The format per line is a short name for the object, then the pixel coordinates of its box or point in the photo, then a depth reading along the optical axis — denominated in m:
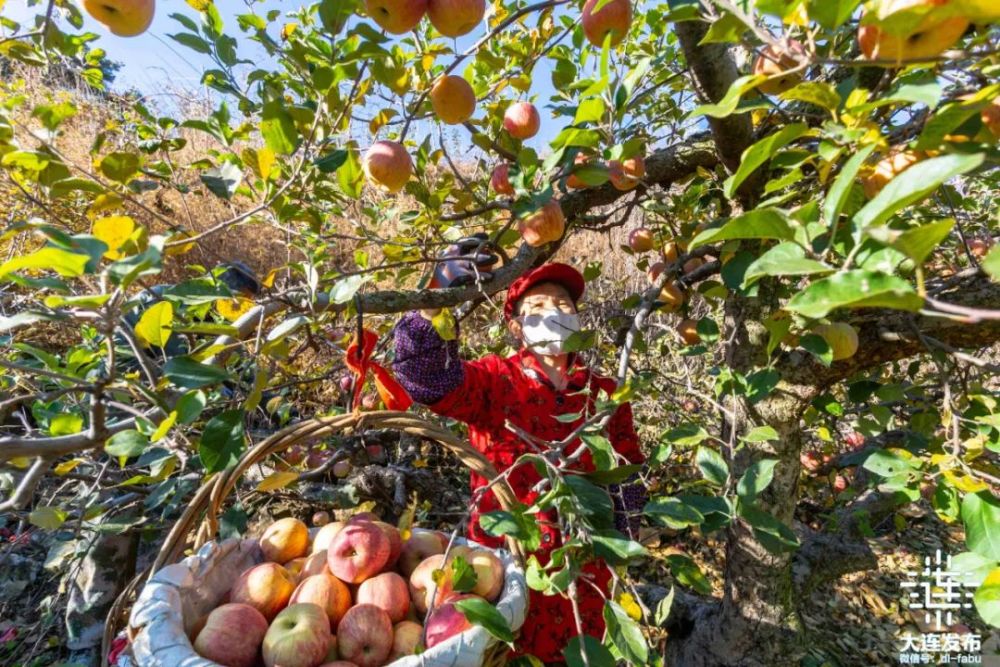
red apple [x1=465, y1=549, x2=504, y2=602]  0.94
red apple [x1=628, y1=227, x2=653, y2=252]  1.74
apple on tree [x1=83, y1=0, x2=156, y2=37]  0.81
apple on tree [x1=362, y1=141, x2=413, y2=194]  1.07
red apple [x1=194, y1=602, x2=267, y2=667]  0.89
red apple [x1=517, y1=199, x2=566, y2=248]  1.12
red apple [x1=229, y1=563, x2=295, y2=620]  1.03
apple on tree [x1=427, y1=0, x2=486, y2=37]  0.79
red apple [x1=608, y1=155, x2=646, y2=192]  1.12
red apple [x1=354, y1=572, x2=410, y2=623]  1.05
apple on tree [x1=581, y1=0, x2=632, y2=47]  0.95
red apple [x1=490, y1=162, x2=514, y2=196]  1.31
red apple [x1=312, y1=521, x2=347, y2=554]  1.21
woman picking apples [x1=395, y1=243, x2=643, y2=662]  1.32
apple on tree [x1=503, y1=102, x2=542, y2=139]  1.22
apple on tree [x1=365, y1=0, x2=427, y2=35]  0.79
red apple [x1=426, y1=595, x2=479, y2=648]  0.90
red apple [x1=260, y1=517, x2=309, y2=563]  1.19
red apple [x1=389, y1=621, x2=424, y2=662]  0.99
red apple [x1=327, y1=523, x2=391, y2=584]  1.09
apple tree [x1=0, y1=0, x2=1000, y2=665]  0.50
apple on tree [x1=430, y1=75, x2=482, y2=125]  1.02
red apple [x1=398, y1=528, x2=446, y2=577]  1.23
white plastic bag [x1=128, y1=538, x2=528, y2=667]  0.75
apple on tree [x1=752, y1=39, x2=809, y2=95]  0.60
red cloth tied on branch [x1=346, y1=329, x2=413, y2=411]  0.89
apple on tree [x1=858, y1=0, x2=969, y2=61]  0.50
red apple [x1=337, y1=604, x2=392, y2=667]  0.97
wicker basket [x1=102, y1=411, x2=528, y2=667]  0.78
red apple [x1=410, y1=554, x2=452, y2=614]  1.09
